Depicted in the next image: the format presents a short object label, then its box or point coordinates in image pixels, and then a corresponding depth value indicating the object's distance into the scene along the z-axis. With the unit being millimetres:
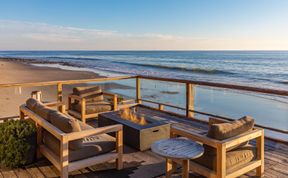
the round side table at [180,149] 1975
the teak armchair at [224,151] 2135
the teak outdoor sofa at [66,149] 2338
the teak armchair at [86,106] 4629
